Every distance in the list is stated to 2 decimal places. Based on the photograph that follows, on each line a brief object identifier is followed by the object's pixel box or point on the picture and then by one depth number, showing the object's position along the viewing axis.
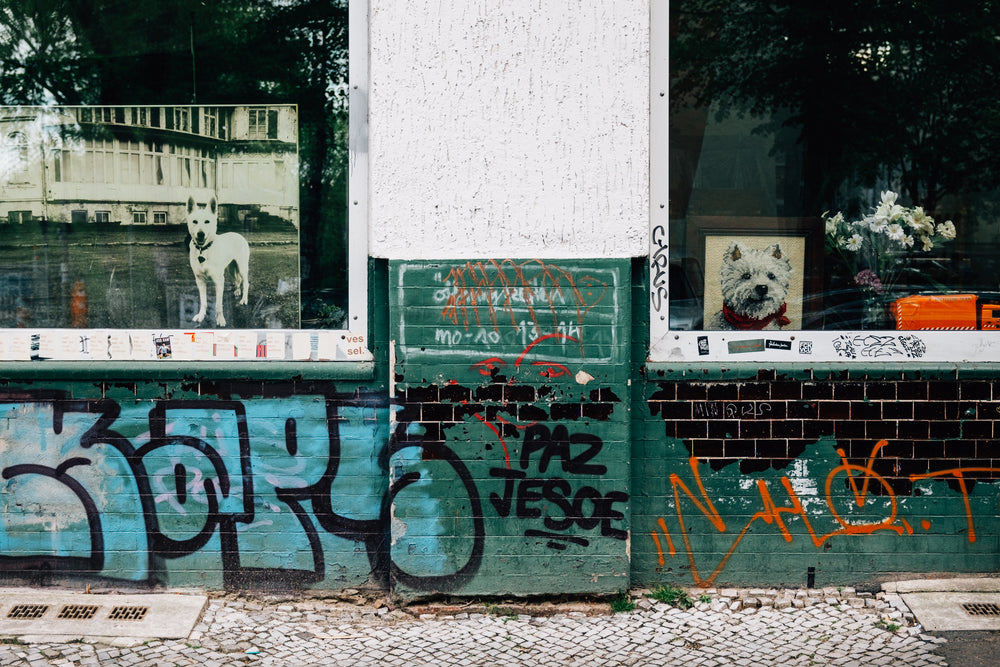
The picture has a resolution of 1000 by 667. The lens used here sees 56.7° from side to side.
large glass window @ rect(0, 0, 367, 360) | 4.88
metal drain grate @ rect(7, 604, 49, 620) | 4.60
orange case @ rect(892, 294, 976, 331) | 4.98
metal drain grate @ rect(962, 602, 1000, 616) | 4.59
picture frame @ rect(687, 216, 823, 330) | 4.96
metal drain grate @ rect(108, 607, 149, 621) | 4.58
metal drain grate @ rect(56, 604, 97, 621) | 4.59
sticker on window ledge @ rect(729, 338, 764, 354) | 4.89
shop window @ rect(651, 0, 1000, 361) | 4.90
